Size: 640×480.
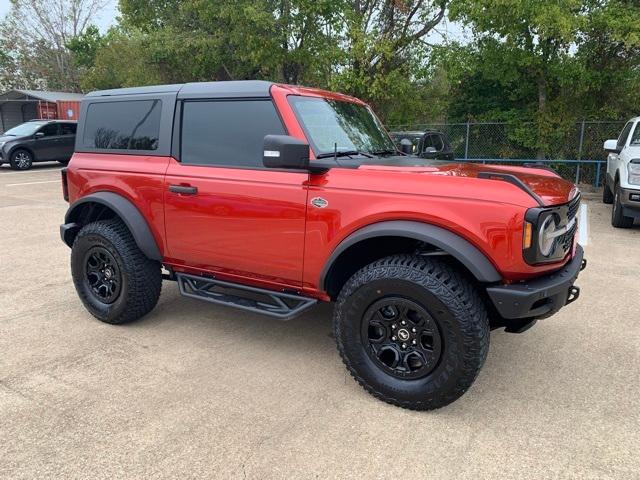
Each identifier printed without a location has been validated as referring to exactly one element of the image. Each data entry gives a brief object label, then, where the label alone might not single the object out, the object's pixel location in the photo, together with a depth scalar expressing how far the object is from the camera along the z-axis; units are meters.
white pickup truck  7.69
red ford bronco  2.79
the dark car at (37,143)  16.94
